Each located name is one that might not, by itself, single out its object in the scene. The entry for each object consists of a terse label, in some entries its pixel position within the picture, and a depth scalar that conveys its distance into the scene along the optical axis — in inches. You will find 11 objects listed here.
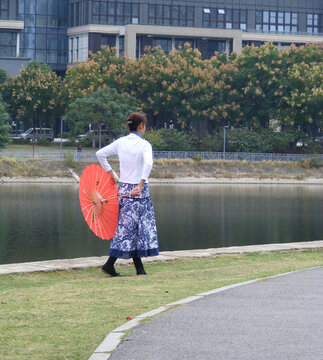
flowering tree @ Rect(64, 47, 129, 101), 3016.7
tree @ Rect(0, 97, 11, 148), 2605.8
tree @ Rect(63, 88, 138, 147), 2822.3
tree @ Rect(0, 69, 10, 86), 3376.0
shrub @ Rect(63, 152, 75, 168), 2588.6
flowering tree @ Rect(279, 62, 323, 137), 2984.7
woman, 480.1
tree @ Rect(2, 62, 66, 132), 3294.8
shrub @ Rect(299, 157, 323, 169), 2928.2
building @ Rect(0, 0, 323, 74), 3907.5
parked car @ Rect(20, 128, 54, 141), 3371.1
